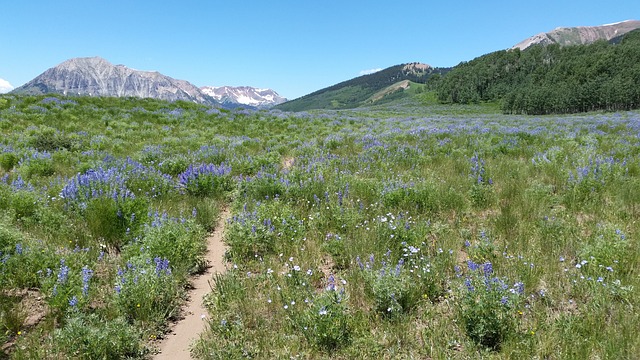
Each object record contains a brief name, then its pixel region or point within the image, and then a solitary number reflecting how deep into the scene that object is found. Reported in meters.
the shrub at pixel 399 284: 3.65
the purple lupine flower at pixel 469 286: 3.40
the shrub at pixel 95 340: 3.06
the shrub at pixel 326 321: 3.27
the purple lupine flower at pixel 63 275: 3.65
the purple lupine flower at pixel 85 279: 3.65
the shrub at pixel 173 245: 4.61
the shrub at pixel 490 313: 3.15
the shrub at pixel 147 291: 3.69
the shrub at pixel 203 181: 7.70
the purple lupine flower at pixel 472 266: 3.80
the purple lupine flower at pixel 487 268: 3.61
